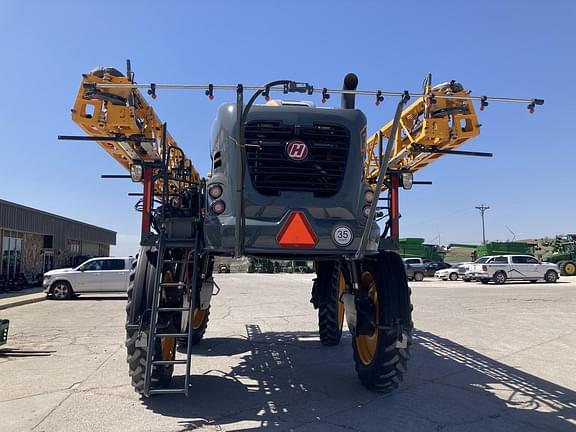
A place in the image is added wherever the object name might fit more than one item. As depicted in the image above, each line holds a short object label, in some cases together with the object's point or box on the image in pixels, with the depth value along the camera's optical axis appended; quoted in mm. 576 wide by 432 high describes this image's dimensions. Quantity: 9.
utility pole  84375
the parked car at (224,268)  51350
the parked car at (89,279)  19422
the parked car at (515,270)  30812
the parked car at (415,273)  36281
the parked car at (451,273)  35969
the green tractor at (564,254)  37875
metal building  23500
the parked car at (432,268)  41312
